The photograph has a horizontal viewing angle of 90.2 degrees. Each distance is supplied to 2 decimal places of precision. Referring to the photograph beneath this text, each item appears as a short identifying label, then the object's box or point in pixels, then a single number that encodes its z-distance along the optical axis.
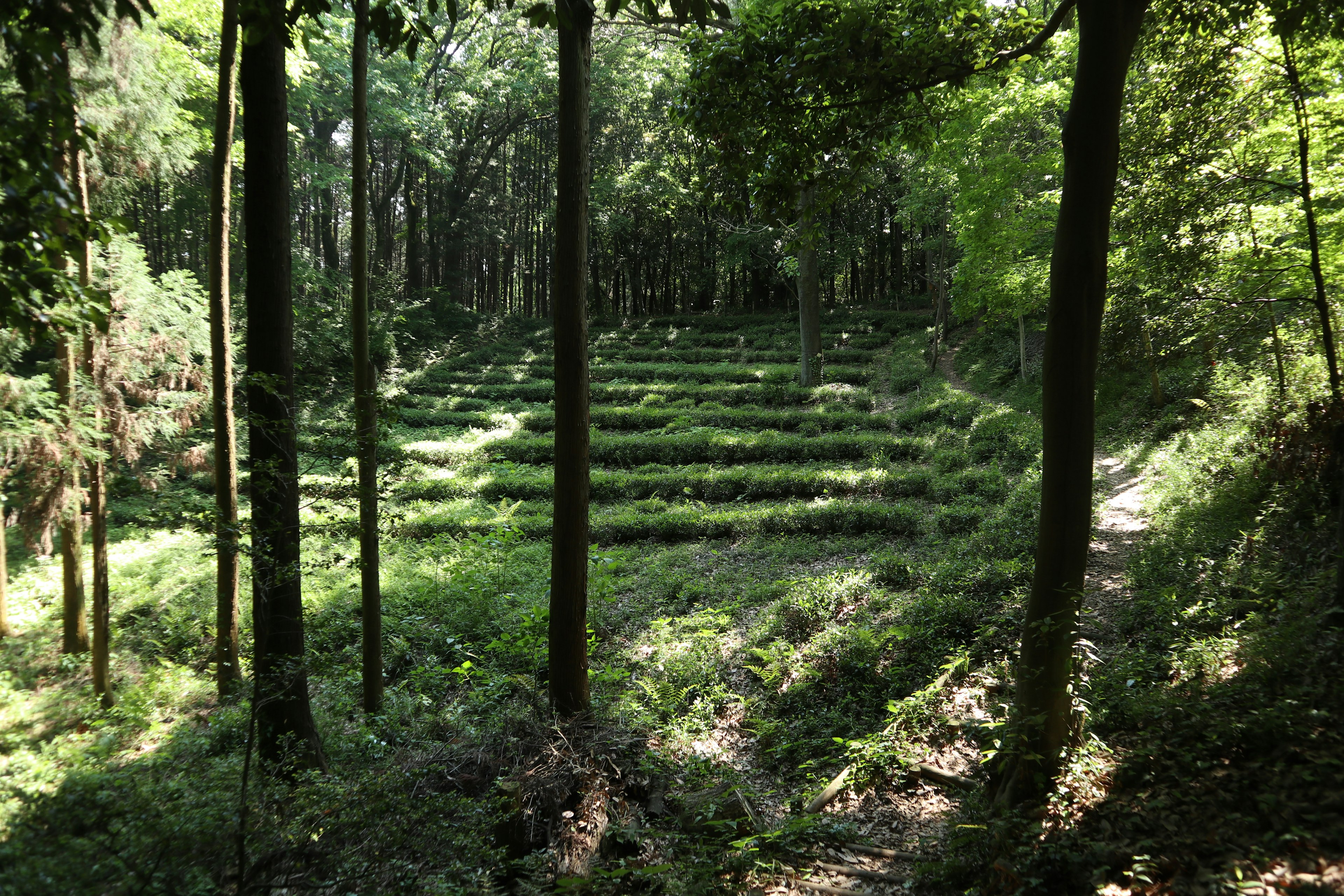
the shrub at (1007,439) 12.83
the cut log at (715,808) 4.59
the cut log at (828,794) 4.74
